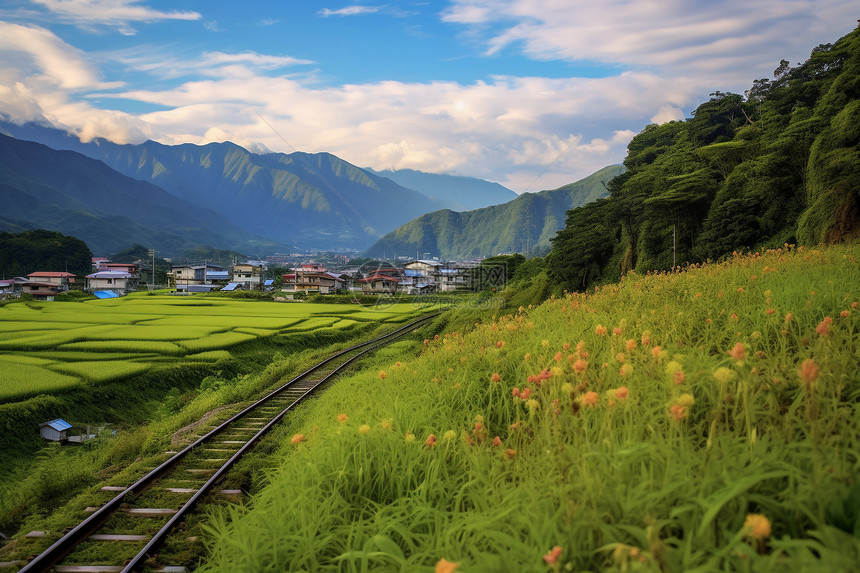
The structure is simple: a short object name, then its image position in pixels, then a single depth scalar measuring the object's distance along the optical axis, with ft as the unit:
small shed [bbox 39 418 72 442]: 46.09
